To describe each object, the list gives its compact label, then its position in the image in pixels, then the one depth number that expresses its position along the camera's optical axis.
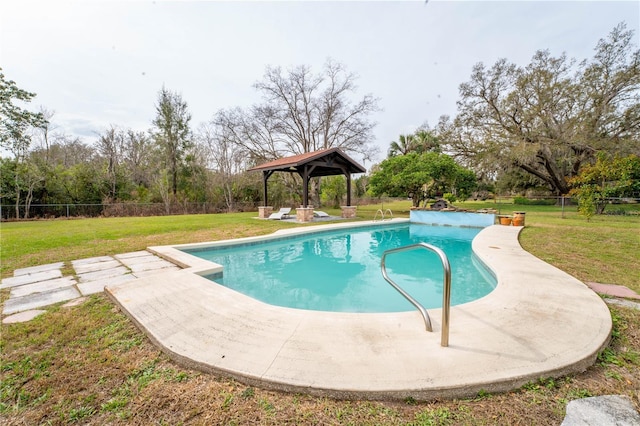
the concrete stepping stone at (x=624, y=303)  2.98
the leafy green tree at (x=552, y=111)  16.83
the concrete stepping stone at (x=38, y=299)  2.99
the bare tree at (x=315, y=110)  20.48
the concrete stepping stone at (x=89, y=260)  4.90
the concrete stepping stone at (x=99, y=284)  3.52
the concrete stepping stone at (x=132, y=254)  5.34
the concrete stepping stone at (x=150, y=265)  4.50
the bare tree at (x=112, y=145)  18.26
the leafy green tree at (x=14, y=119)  12.59
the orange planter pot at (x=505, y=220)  10.39
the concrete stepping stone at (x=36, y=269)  4.35
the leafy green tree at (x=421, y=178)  15.23
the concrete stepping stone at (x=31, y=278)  3.83
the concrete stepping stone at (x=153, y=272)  4.16
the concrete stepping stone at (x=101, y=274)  4.04
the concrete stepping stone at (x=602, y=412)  1.47
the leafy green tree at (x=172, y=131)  18.84
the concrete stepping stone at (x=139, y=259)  4.93
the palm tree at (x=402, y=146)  27.30
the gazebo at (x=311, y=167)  12.01
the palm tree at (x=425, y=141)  24.73
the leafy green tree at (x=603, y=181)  10.88
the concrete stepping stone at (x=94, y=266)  4.45
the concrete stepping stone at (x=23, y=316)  2.69
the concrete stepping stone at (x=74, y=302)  3.07
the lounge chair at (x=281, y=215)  13.52
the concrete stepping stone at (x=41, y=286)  3.49
